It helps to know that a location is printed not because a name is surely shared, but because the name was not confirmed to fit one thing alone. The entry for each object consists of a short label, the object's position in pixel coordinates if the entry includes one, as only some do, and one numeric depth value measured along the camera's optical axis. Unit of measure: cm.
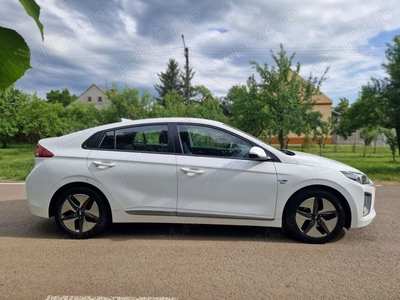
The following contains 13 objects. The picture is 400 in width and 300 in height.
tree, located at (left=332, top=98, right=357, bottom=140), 2486
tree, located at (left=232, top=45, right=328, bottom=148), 938
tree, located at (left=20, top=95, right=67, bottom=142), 2027
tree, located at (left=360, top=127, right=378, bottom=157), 2001
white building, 5334
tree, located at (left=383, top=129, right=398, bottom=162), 1312
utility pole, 1766
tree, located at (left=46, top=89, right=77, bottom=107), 6194
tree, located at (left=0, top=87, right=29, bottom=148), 1600
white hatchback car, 360
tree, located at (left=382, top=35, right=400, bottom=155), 847
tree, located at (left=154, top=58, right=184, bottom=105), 5209
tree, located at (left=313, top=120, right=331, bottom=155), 1002
